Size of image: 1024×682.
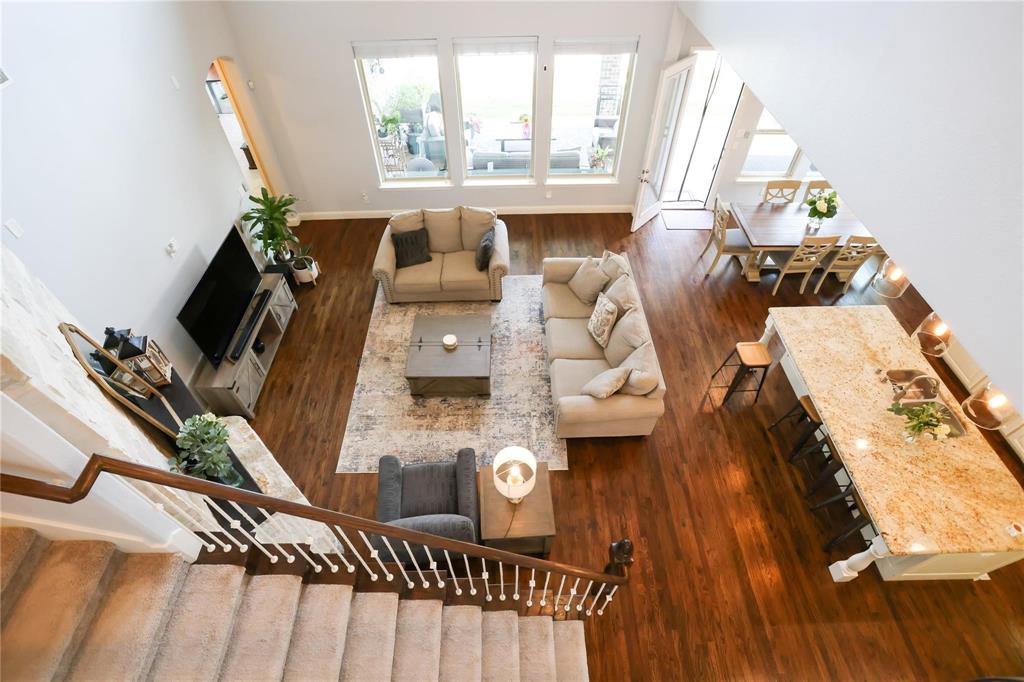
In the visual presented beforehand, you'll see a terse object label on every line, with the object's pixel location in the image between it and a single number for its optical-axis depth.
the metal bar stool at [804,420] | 4.02
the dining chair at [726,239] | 5.88
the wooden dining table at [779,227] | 5.73
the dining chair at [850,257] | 5.52
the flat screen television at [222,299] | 4.39
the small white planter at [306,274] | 6.00
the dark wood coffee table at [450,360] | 4.66
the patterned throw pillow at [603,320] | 4.64
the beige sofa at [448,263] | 5.62
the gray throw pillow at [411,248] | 5.71
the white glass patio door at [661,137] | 5.68
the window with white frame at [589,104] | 5.71
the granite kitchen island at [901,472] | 3.18
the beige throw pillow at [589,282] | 5.06
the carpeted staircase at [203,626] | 2.00
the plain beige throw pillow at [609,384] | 4.02
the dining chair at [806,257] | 5.45
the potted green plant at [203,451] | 3.22
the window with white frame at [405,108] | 5.69
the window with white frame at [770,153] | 6.45
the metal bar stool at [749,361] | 4.53
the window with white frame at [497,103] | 5.69
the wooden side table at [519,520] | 3.43
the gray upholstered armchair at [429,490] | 3.55
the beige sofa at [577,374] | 4.11
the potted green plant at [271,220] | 5.29
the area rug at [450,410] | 4.49
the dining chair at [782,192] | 6.25
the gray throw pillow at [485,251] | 5.54
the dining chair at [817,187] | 6.23
